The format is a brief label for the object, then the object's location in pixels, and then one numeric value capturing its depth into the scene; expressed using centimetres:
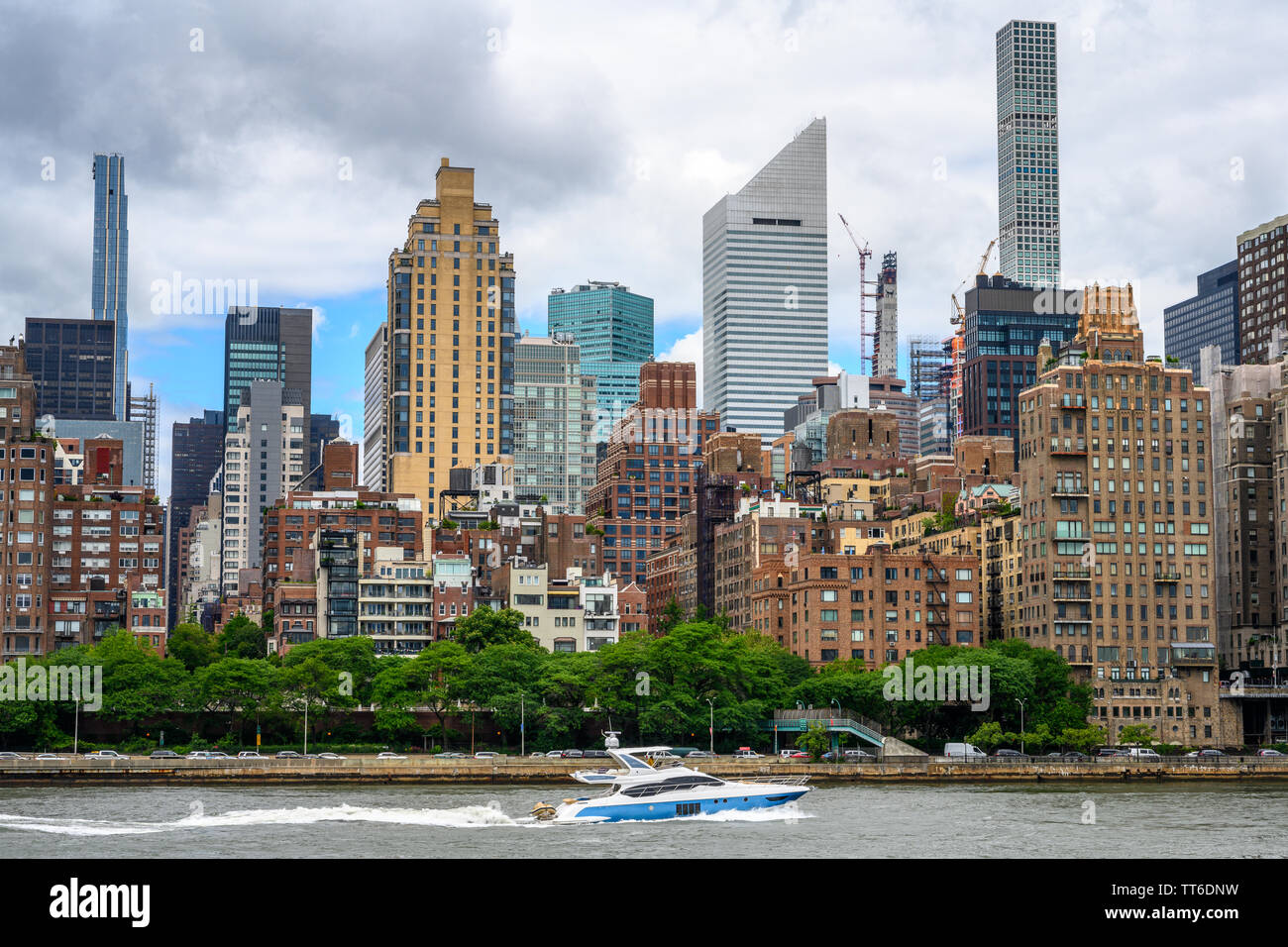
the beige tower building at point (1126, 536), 18600
